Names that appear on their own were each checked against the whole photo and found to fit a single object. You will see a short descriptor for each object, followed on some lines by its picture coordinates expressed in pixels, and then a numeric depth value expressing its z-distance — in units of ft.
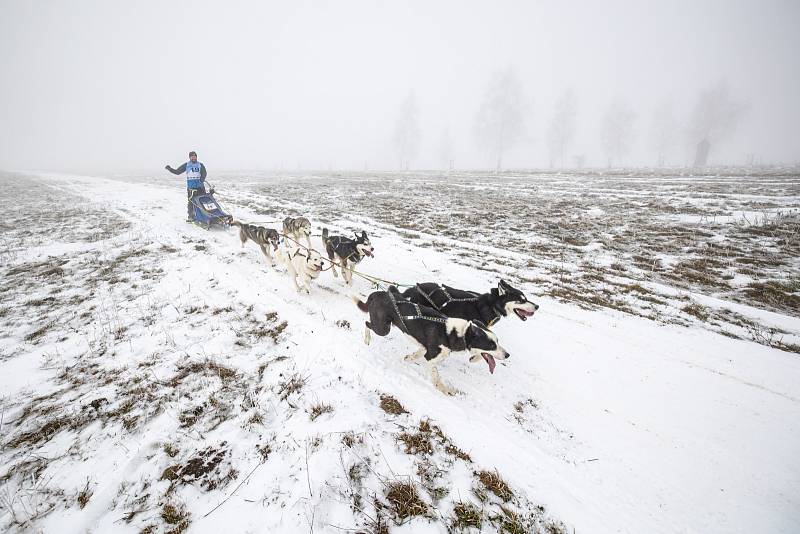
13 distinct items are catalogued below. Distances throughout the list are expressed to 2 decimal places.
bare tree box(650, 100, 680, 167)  176.14
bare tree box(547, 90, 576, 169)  174.40
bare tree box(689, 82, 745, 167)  149.48
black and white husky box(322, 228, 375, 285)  23.61
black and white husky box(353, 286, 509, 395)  13.88
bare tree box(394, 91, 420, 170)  192.85
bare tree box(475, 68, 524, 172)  160.35
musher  39.70
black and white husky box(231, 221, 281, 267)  26.21
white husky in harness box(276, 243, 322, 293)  22.38
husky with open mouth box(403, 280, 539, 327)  16.28
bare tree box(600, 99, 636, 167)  171.73
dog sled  38.32
